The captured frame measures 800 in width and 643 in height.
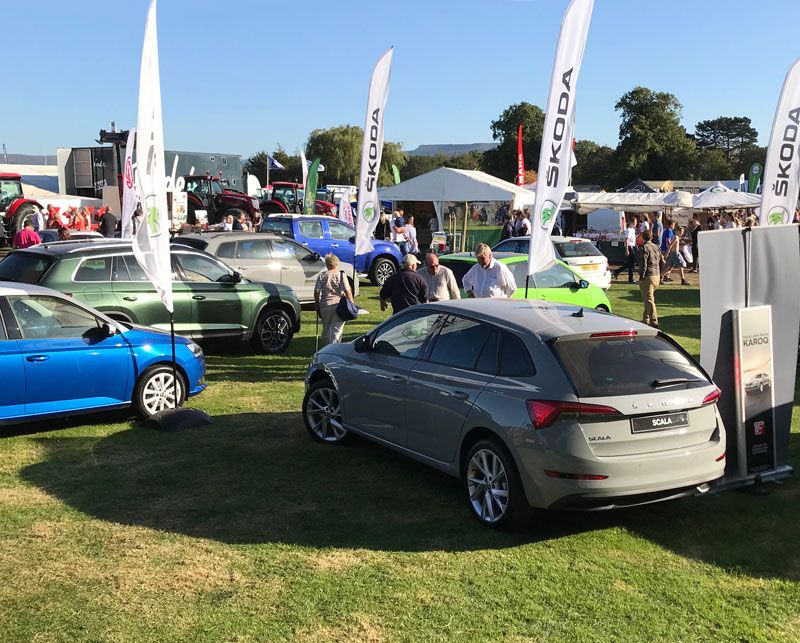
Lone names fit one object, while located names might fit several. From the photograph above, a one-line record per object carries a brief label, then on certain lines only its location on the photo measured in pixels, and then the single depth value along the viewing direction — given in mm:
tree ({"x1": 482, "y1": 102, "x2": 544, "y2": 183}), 83750
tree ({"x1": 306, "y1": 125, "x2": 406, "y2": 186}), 95688
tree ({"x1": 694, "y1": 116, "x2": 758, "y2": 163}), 131125
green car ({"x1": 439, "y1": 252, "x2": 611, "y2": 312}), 12977
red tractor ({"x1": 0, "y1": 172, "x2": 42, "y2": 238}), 30505
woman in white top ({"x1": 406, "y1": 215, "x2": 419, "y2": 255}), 25656
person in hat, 10227
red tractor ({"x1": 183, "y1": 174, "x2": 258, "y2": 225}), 35562
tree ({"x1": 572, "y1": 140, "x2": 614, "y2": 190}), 87175
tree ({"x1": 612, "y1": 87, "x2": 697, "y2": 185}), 77125
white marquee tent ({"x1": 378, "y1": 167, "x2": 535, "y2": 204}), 27000
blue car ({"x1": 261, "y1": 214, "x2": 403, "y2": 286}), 21172
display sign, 6391
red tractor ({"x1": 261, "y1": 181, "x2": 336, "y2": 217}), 44969
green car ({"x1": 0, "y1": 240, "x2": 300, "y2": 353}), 10828
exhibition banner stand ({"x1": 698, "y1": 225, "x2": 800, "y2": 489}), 6379
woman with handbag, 11055
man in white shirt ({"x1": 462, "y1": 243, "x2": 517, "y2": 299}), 10555
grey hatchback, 5176
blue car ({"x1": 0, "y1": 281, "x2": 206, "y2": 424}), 7512
